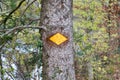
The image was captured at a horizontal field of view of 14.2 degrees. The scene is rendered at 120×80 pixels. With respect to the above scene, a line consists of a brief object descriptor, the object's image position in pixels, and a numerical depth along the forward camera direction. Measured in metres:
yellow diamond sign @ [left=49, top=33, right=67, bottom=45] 6.86
